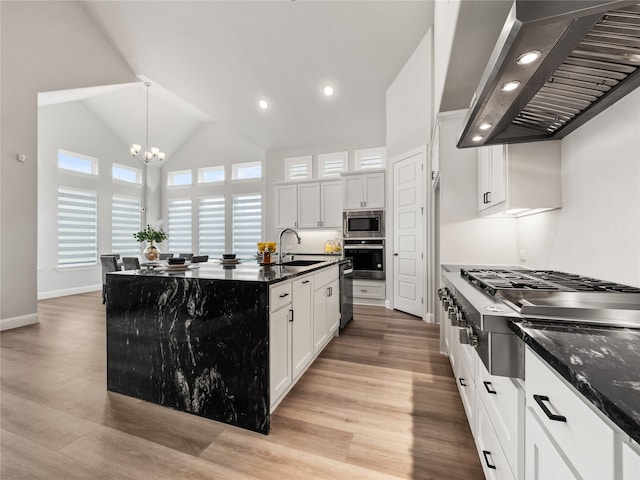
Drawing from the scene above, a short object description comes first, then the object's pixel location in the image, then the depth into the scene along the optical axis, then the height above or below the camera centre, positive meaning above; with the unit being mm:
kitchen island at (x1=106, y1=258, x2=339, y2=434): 1715 -652
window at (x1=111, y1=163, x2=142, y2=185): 7279 +1868
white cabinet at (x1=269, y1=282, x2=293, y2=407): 1748 -654
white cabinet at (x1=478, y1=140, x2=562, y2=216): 1743 +418
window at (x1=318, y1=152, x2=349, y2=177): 6215 +1788
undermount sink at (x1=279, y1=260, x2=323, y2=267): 3232 -237
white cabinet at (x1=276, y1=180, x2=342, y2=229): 5734 +802
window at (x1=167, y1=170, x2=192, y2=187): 8180 +1907
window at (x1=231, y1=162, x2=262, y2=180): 7395 +1923
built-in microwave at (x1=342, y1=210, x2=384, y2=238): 5066 +351
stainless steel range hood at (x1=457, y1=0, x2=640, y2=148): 798 +652
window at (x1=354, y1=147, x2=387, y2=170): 5973 +1820
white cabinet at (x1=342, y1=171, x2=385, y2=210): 5094 +966
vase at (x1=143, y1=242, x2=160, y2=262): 4162 -155
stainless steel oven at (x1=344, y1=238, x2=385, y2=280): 5012 -243
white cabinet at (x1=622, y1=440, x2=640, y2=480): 433 -344
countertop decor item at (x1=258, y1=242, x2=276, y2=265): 2785 -75
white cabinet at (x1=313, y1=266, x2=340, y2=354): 2578 -661
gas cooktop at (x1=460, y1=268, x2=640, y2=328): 917 -218
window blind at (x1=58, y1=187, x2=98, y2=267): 6133 +342
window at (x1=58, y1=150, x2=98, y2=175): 6094 +1819
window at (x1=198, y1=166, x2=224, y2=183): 7816 +1916
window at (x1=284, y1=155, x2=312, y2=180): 6512 +1765
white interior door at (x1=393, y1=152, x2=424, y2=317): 4129 +117
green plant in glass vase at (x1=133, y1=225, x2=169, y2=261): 4180 +74
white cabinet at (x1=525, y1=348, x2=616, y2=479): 508 -394
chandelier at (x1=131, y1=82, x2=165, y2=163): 5649 +1872
